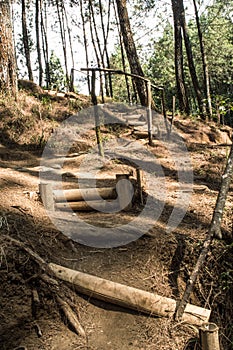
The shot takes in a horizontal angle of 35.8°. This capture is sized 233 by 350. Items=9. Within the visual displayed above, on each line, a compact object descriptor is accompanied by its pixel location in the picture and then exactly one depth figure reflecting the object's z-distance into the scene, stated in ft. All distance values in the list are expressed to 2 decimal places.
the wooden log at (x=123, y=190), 17.13
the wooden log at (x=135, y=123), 35.57
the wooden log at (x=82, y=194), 16.92
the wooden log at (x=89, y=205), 16.63
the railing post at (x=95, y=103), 24.72
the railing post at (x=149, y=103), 28.51
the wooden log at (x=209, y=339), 9.72
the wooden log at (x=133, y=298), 11.31
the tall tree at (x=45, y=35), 72.72
